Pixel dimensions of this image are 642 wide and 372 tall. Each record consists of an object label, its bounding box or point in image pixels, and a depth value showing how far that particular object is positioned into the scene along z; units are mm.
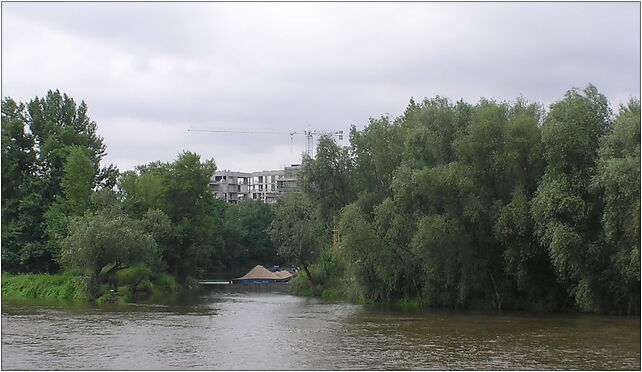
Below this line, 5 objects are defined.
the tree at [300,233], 71500
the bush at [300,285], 72500
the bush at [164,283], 74062
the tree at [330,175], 58344
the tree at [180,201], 79125
